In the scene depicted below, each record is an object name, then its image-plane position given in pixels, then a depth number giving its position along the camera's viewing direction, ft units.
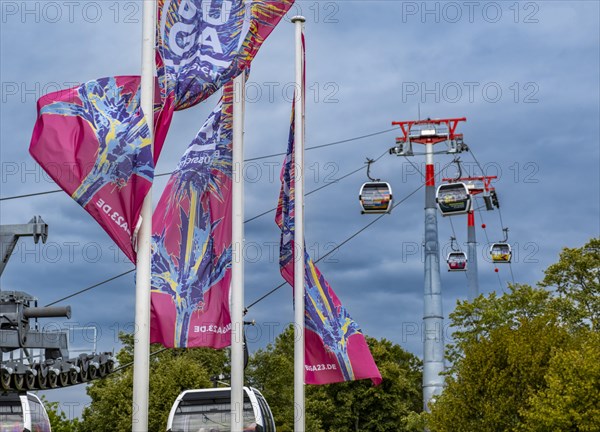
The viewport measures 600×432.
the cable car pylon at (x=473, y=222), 254.86
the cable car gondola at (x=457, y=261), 268.41
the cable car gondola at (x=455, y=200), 190.39
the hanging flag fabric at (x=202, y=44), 46.62
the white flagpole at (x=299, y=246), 71.51
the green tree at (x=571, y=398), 116.78
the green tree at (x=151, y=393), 204.44
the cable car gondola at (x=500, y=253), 275.18
